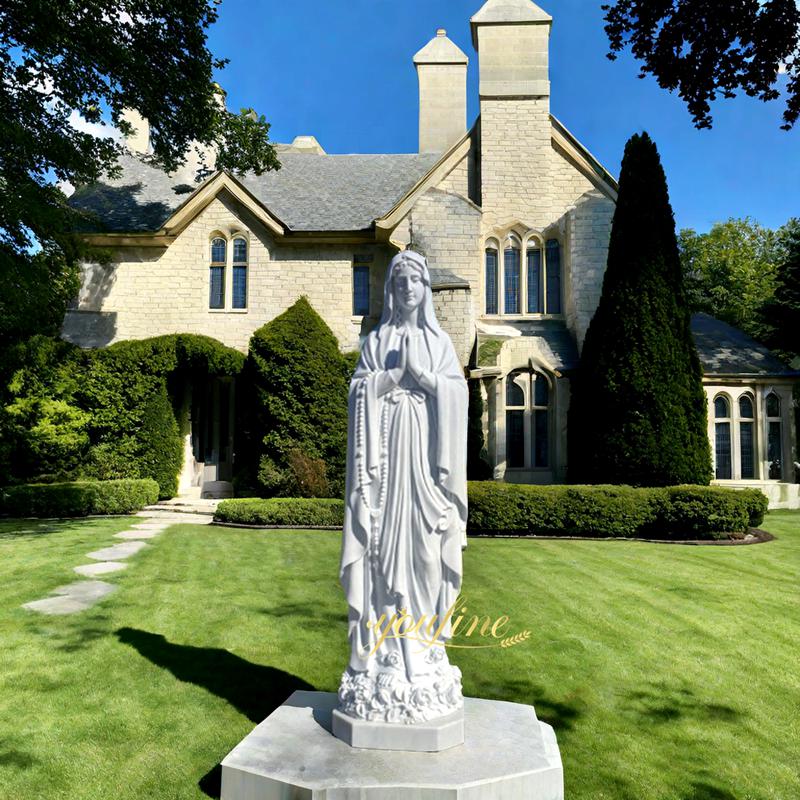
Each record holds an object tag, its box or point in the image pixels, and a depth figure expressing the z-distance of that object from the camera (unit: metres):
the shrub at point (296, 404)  16.83
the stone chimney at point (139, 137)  26.80
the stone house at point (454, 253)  18.34
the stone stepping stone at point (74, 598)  7.26
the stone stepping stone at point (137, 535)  12.20
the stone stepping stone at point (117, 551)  10.08
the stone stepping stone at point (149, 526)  13.43
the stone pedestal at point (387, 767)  3.30
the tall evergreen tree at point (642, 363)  14.42
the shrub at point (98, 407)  16.12
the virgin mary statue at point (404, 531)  3.94
